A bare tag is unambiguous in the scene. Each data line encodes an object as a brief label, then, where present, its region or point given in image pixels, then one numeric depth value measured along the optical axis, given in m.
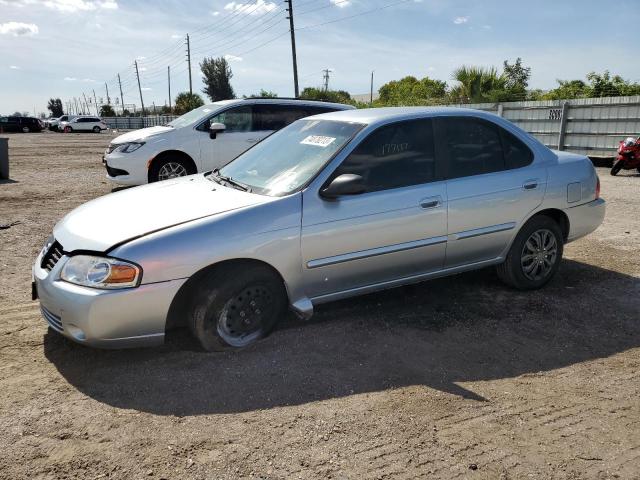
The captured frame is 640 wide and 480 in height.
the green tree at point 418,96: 26.11
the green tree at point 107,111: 76.32
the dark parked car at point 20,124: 43.72
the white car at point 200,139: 9.21
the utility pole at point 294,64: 35.72
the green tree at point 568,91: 23.12
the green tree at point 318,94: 40.15
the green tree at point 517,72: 36.44
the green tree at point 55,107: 105.50
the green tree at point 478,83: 23.53
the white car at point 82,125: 47.75
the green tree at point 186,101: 61.71
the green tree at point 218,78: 66.06
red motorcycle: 13.48
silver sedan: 3.32
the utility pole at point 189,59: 66.56
